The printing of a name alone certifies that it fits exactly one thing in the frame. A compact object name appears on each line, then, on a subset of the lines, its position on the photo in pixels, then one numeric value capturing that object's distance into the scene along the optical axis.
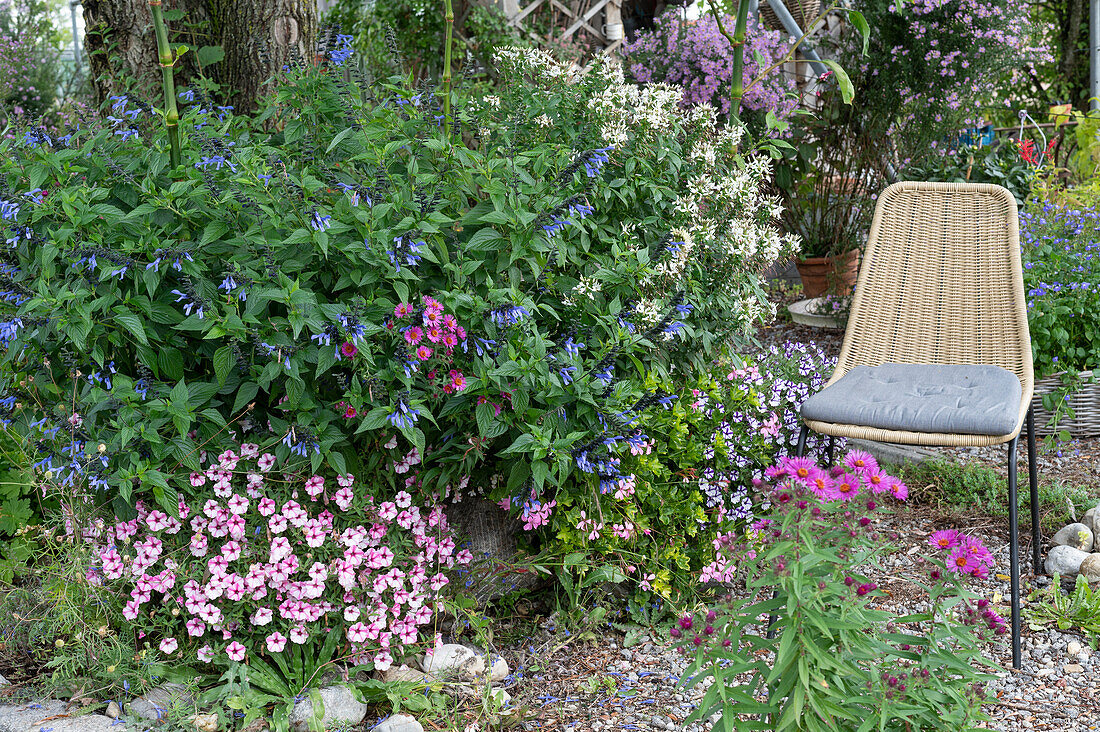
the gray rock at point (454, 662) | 1.95
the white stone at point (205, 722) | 1.70
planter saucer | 4.71
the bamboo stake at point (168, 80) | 1.83
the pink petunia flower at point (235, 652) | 1.76
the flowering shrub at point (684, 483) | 2.11
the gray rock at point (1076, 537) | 2.58
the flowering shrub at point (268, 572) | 1.76
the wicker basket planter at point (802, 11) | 6.33
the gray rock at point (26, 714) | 1.71
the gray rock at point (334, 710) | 1.76
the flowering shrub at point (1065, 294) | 3.34
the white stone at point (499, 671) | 1.98
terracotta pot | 4.85
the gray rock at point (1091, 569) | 2.41
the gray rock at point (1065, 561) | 2.48
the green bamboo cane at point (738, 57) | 2.43
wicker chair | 2.49
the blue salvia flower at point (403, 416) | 1.68
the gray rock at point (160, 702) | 1.74
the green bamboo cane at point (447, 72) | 2.03
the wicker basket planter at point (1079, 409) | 3.40
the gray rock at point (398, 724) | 1.74
